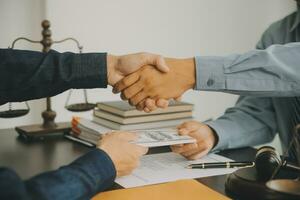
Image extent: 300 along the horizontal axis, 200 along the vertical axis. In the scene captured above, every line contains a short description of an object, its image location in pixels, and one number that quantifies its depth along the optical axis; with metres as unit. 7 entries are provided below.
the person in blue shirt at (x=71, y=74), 0.98
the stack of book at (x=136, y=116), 1.35
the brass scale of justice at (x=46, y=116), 1.45
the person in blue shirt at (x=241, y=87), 1.18
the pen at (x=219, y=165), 1.09
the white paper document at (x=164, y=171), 0.98
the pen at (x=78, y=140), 1.35
